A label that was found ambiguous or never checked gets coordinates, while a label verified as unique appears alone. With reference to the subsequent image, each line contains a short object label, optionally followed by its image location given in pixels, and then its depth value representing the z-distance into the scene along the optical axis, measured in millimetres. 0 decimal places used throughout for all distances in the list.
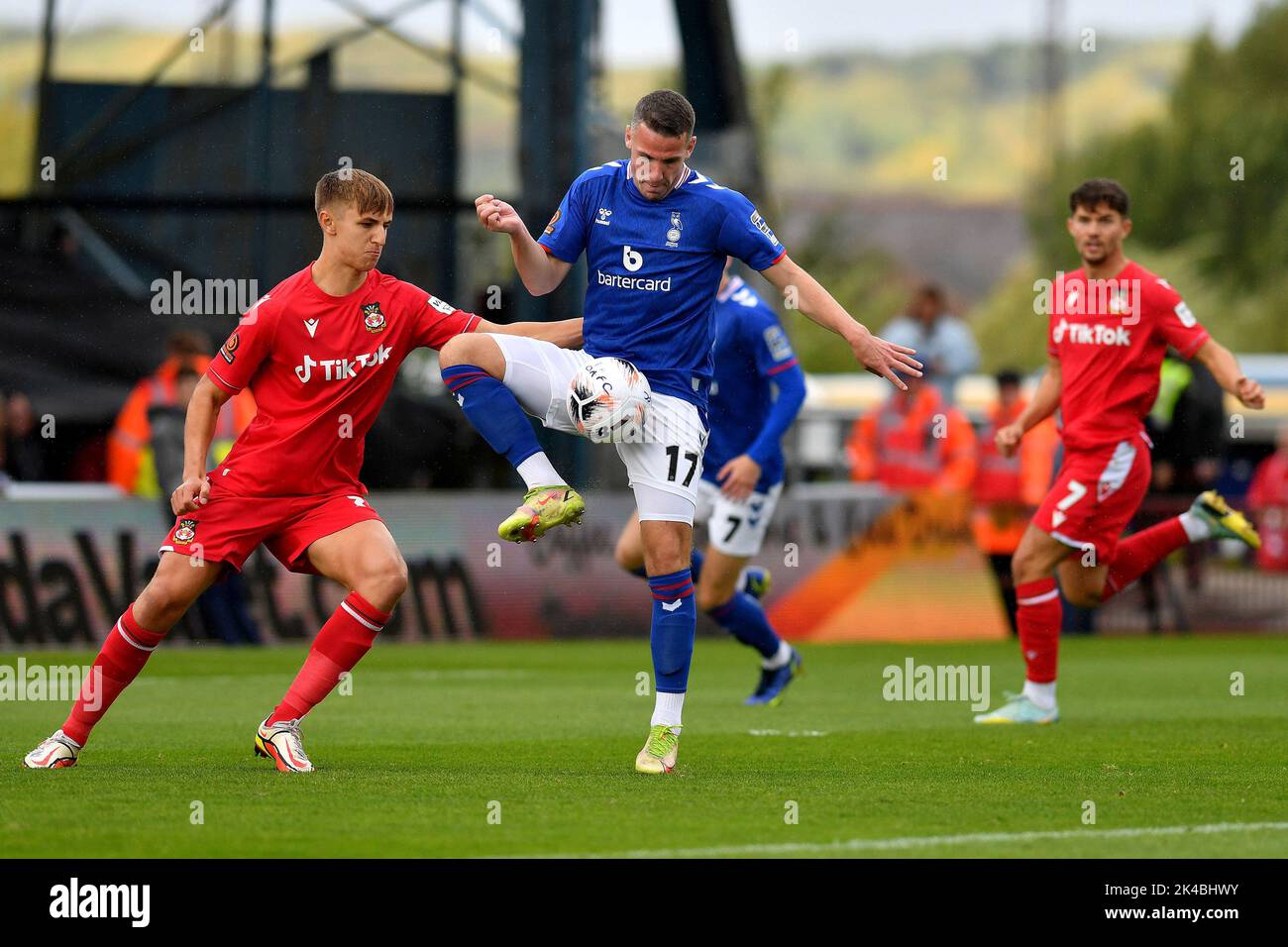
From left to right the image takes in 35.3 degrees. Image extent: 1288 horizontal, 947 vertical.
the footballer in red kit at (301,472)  7324
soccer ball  7227
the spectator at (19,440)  16406
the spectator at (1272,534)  17062
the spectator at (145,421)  14914
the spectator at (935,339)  18688
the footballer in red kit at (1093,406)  9539
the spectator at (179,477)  14586
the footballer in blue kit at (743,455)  10438
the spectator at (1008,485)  16562
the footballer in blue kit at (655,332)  7316
